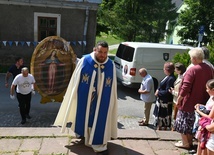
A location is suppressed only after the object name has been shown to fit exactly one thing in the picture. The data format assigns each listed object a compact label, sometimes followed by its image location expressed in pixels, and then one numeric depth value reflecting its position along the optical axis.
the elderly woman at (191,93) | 4.10
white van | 9.87
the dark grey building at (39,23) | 12.91
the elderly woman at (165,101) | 5.77
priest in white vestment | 3.95
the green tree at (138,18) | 17.70
